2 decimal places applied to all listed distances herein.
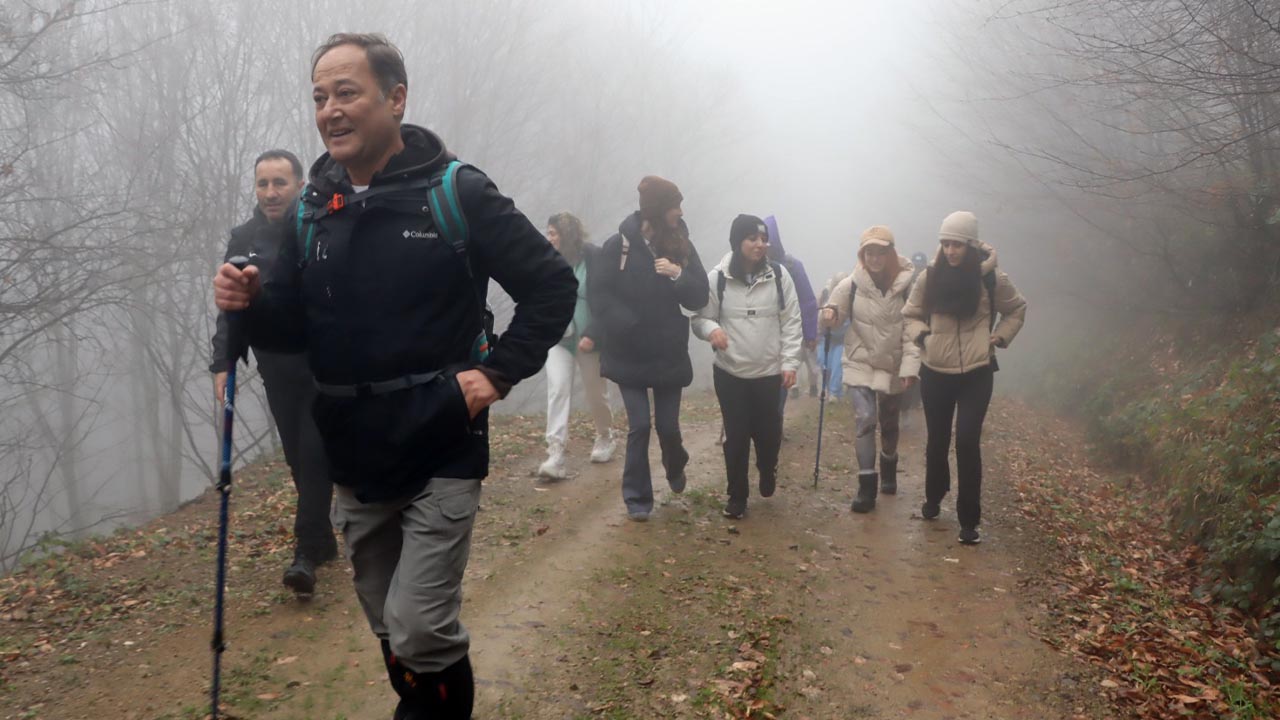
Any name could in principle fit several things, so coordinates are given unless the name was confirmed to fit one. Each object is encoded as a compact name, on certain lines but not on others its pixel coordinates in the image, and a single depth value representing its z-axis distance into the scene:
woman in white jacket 7.28
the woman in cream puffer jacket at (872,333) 7.90
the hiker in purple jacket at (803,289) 8.48
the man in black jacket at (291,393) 5.46
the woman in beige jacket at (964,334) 6.96
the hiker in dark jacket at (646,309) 7.20
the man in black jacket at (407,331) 2.91
